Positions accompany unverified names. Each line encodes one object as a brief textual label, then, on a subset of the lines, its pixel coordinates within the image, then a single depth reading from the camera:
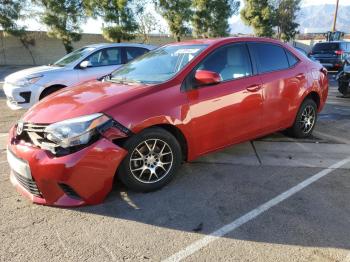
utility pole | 33.31
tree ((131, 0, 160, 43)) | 27.55
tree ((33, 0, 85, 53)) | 24.05
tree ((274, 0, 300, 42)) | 33.69
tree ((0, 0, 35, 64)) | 23.89
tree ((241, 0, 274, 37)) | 31.25
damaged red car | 3.43
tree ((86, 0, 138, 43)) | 23.44
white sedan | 7.53
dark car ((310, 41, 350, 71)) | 16.54
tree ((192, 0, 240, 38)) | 27.53
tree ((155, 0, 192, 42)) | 25.39
